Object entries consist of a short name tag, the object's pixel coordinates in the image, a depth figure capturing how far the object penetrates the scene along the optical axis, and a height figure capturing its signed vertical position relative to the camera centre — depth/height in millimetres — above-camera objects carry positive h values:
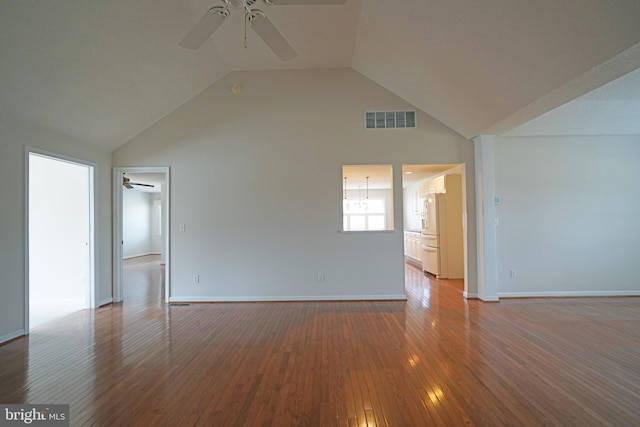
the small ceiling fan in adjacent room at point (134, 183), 7825 +1123
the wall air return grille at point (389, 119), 4809 +1526
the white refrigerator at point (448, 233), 6363 -374
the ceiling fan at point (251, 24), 2205 +1531
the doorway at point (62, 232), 4551 -187
